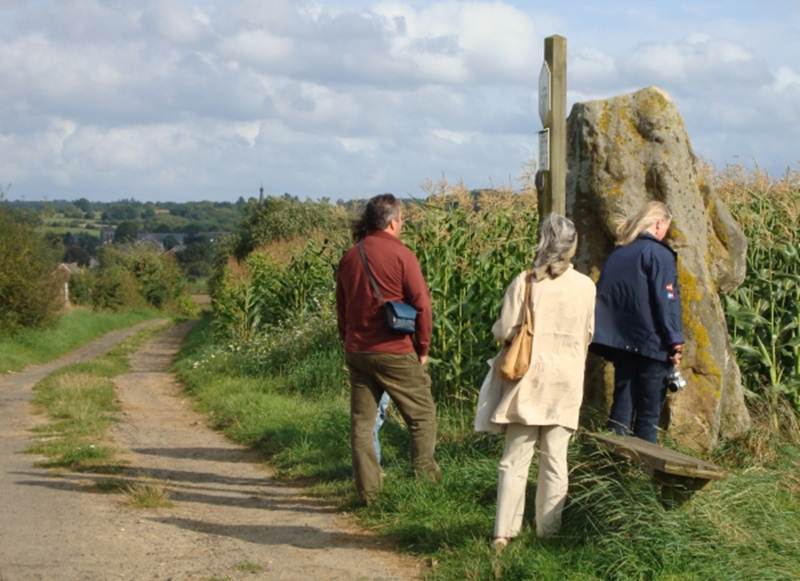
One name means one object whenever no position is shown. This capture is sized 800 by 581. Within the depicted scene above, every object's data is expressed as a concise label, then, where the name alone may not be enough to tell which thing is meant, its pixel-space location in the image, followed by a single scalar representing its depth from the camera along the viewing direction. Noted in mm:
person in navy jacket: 8195
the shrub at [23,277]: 34906
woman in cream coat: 7145
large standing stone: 9141
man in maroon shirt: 8828
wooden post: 8938
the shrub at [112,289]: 64162
